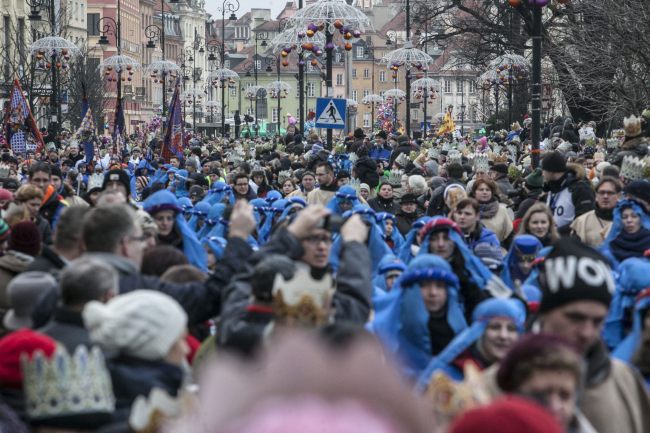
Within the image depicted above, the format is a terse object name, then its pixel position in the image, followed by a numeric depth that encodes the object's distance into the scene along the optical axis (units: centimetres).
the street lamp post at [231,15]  5480
